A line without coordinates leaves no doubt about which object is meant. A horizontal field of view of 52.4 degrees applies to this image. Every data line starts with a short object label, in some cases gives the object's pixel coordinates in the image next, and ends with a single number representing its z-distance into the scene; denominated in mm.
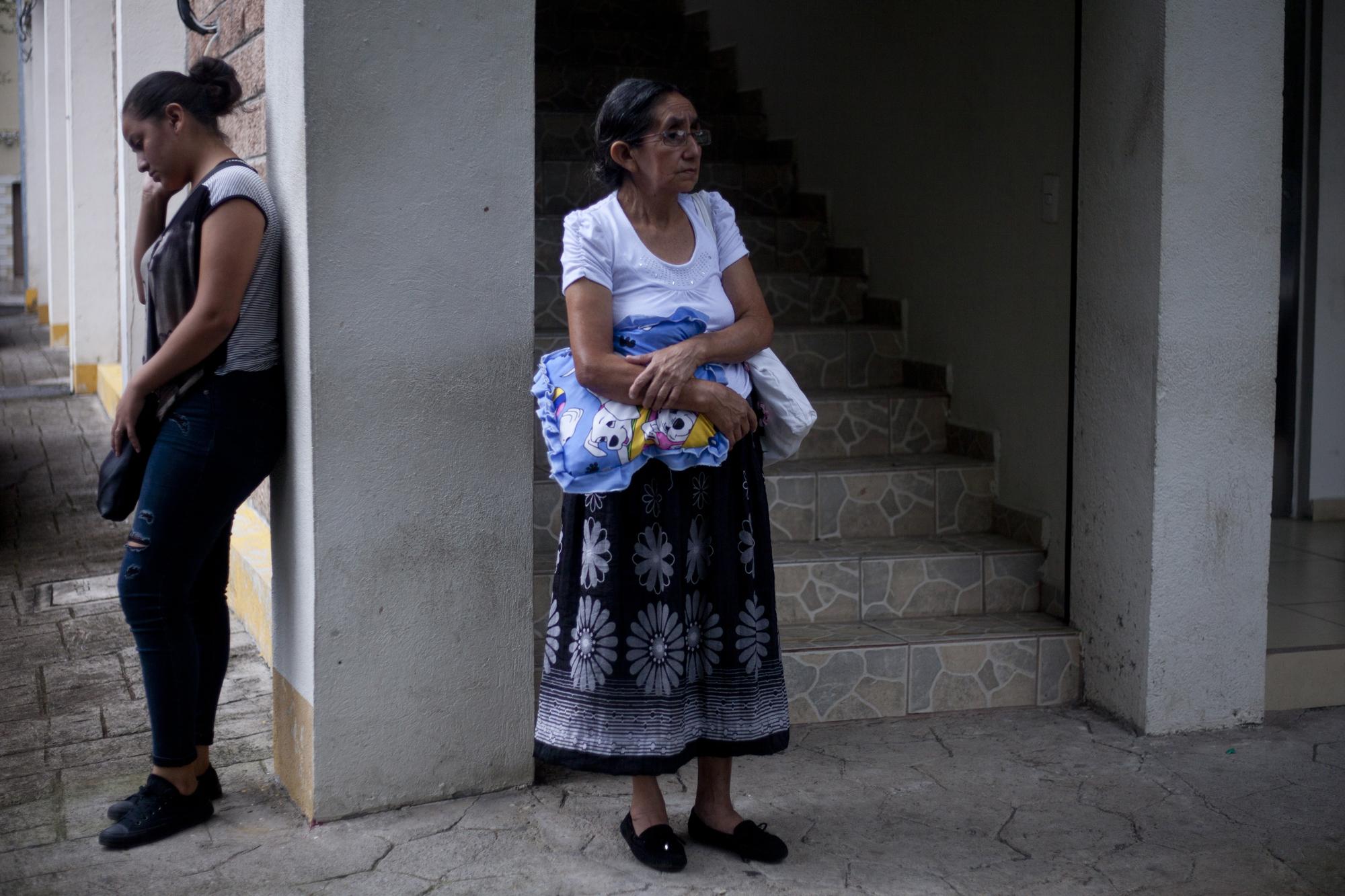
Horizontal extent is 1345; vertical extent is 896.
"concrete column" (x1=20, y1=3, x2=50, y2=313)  16906
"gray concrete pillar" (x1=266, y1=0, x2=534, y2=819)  3297
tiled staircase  4379
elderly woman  3051
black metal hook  4582
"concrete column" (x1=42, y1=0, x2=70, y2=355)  13469
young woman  3250
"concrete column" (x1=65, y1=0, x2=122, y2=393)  10758
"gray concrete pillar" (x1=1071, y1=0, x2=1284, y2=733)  4098
